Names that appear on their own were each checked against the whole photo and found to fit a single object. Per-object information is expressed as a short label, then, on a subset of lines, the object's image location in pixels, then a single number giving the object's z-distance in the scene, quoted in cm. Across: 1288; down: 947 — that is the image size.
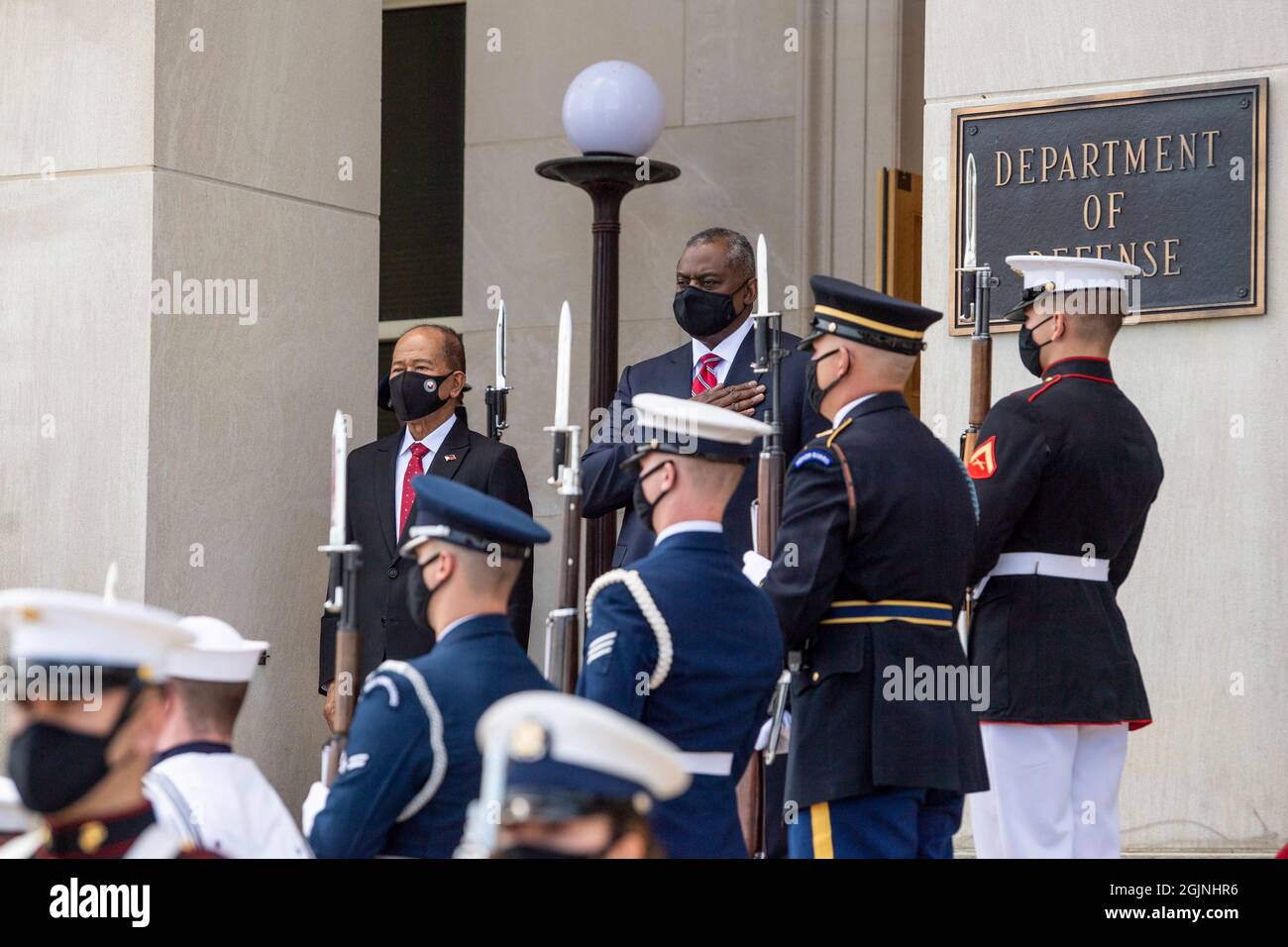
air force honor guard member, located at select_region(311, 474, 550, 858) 770
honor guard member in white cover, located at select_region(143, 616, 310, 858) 707
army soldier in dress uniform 956
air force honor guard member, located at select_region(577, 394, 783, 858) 858
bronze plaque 1331
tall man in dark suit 1219
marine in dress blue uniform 1116
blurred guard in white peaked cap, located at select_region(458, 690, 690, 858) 489
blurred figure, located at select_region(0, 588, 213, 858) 645
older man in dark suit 1391
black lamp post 1652
